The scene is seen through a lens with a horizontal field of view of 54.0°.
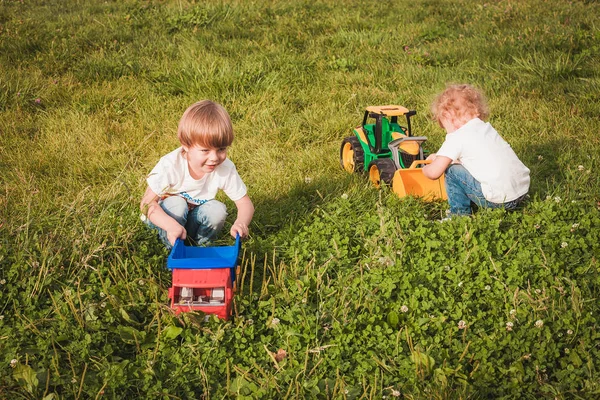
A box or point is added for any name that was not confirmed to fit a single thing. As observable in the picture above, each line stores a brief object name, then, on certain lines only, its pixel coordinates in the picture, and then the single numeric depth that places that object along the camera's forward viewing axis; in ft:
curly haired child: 12.80
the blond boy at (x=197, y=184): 10.91
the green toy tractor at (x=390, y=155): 13.89
